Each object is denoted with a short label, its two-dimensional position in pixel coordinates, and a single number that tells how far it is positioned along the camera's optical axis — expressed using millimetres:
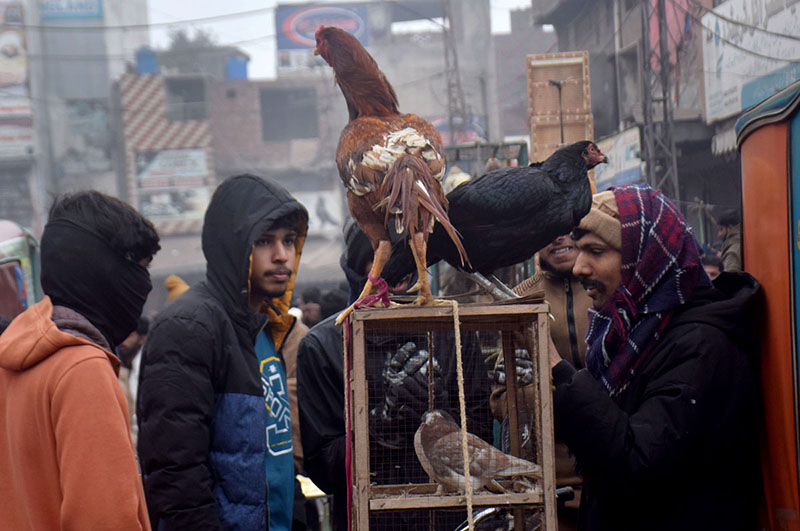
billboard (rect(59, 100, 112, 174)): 31203
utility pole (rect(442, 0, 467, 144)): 19977
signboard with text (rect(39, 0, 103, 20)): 32500
